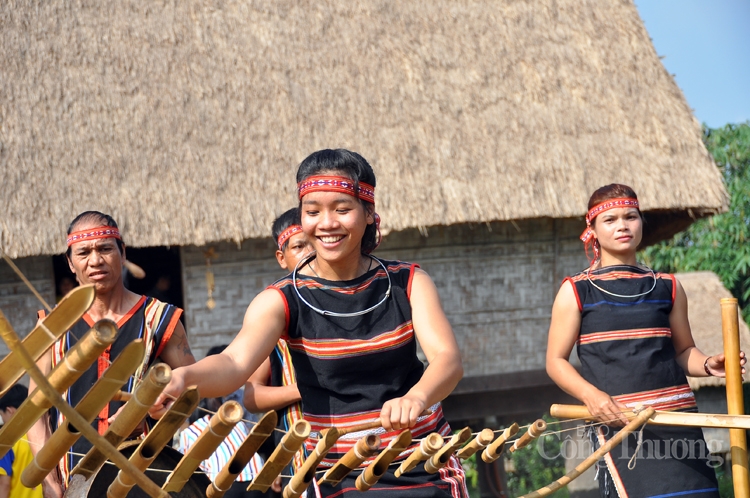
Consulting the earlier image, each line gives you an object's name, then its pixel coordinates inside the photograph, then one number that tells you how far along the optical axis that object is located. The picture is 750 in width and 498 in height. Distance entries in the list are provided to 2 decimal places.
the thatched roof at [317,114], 13.57
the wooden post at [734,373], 6.71
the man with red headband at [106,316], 7.05
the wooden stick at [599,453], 5.73
